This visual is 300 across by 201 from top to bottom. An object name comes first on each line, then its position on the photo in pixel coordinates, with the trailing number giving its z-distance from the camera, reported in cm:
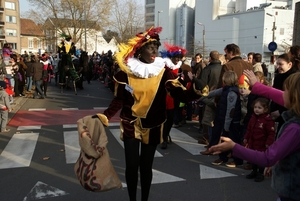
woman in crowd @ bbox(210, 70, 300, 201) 213
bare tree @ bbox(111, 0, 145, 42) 4022
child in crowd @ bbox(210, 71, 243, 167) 550
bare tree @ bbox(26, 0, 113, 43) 4244
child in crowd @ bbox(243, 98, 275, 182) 483
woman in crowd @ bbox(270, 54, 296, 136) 480
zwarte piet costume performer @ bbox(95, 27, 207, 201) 354
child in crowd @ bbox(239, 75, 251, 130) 555
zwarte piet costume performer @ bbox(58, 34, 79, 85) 1548
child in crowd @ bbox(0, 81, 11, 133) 774
